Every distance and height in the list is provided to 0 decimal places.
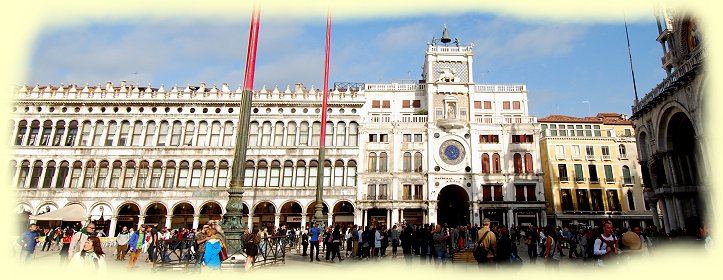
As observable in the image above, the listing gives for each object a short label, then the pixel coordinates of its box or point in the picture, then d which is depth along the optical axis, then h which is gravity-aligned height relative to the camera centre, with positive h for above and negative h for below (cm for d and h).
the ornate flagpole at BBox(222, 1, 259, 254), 1203 +176
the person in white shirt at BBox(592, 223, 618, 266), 792 -56
